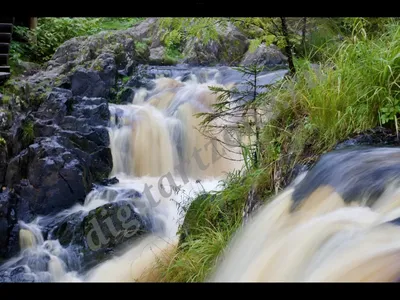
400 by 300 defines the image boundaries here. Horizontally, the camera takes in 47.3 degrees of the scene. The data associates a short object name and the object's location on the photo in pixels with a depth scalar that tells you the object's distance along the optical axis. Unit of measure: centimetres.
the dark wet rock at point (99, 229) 238
